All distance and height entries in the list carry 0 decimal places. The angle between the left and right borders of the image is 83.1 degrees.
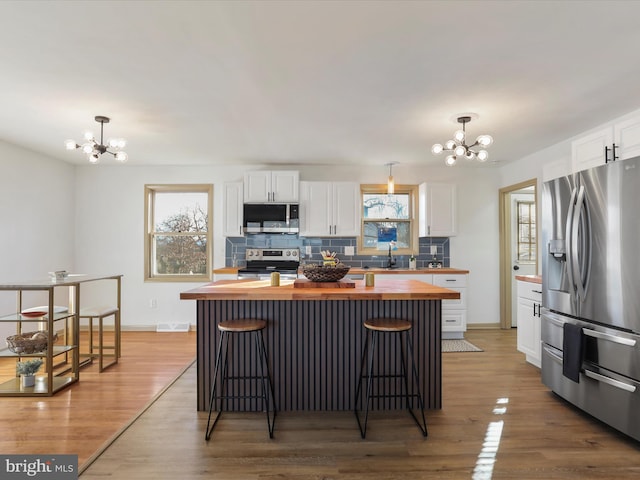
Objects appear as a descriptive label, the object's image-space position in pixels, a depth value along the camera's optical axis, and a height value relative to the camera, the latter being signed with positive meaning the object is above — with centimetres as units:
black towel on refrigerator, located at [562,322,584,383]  261 -77
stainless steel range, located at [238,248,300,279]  534 -17
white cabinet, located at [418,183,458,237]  530 +54
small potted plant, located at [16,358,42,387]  312 -108
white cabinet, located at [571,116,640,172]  282 +85
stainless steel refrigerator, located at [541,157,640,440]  228 -32
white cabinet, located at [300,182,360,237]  525 +55
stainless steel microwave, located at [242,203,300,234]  512 +46
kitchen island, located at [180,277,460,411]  267 -72
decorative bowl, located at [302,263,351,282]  275 -20
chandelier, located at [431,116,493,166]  319 +94
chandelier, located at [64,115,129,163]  326 +94
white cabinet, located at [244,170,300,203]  515 +85
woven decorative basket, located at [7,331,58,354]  303 -82
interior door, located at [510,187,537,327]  571 +19
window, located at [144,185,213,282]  561 +24
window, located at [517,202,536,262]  581 +22
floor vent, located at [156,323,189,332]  536 -120
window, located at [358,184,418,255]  561 +39
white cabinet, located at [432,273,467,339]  493 -97
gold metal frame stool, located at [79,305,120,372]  361 -81
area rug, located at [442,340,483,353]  438 -125
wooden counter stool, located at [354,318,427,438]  246 -91
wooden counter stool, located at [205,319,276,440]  239 -89
